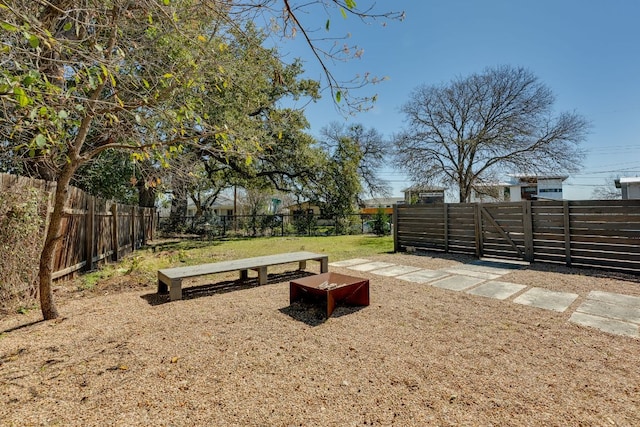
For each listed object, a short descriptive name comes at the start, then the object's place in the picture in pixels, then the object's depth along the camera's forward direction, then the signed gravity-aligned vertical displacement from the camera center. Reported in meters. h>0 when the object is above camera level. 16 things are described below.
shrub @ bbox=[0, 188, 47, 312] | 3.61 -0.31
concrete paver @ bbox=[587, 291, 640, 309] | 4.11 -1.21
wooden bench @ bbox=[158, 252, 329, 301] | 4.44 -0.81
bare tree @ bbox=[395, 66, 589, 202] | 14.76 +4.41
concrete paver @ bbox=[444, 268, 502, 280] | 5.85 -1.18
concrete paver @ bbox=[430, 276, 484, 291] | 5.12 -1.20
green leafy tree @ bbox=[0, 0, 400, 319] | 2.26 +1.38
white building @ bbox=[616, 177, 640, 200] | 19.30 +1.87
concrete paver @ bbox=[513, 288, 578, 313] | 4.01 -1.21
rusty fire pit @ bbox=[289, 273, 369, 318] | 3.80 -0.93
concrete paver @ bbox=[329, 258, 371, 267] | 7.33 -1.15
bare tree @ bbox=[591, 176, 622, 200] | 30.00 +2.52
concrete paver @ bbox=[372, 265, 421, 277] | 6.33 -1.17
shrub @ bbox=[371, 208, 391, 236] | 16.05 -0.37
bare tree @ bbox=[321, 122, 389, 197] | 26.23 +6.09
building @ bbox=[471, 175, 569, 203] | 37.15 +3.27
